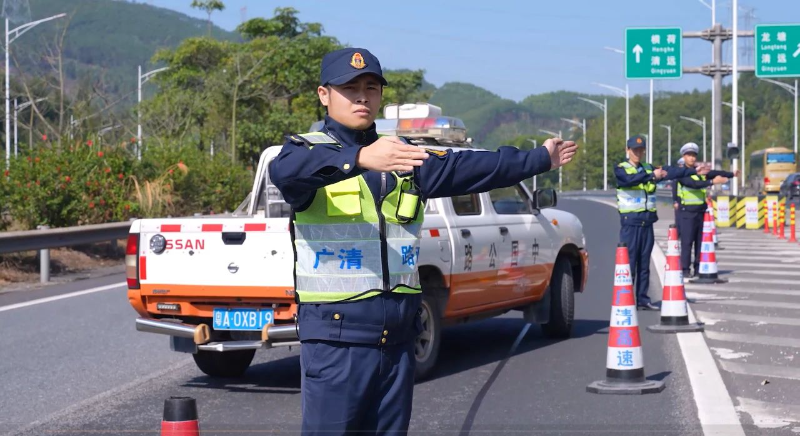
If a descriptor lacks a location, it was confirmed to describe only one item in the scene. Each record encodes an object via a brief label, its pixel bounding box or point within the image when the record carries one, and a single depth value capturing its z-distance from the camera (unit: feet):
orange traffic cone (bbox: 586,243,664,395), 27.37
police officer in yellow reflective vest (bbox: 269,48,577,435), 12.92
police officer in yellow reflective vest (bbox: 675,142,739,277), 54.29
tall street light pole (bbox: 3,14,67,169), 64.41
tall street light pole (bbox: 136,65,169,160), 78.48
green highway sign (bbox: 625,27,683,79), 116.88
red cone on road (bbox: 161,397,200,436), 11.13
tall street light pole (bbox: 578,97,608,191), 337.76
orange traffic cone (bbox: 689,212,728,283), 54.24
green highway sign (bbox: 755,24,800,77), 116.98
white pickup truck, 26.91
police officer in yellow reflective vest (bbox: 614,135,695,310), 43.70
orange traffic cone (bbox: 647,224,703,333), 37.14
